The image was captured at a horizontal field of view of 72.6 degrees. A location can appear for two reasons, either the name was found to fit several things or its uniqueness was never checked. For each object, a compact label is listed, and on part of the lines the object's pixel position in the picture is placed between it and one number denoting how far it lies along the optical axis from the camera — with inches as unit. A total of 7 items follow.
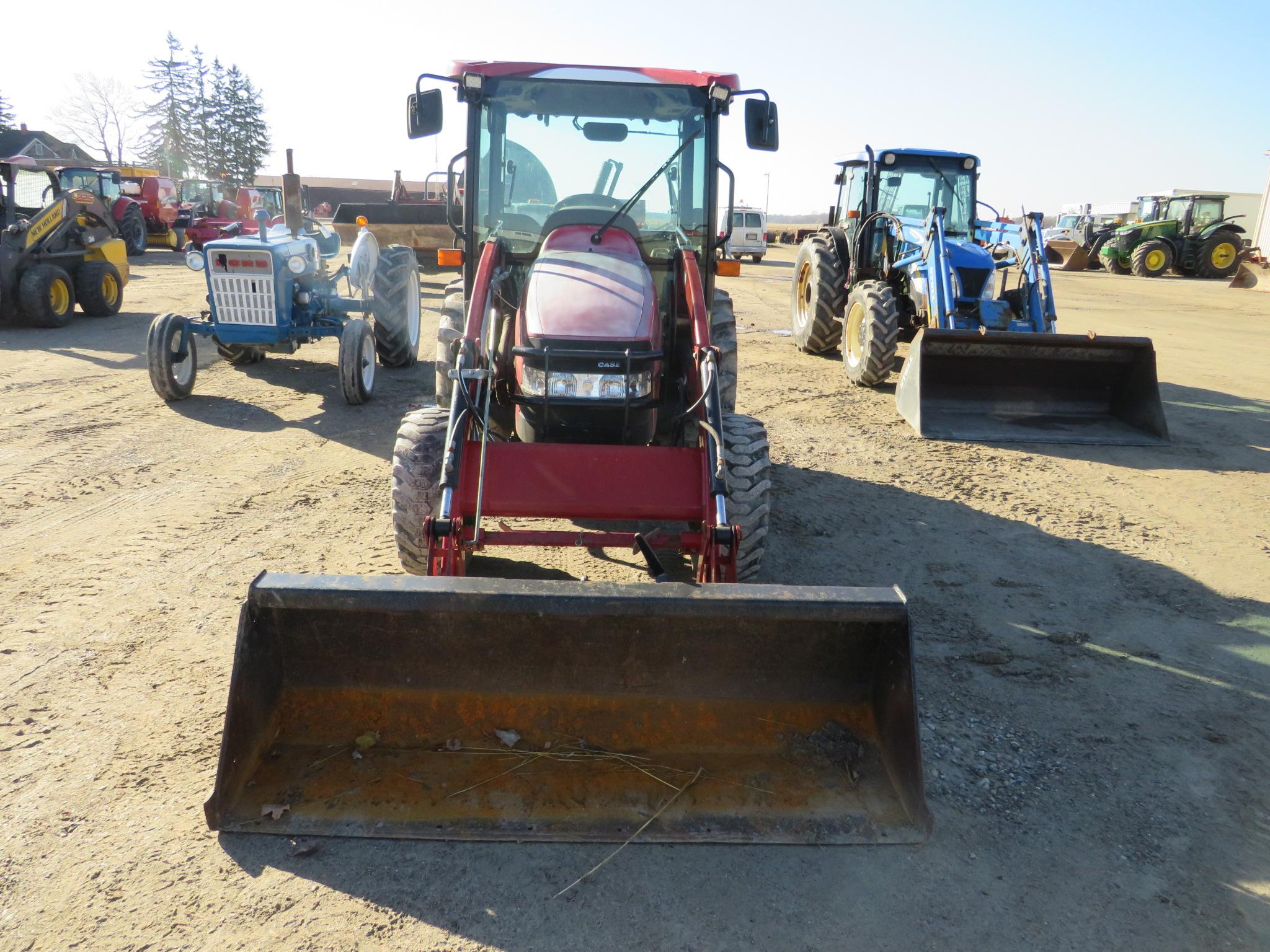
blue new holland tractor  304.2
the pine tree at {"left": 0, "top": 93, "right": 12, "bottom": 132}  2025.1
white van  1142.3
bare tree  2433.6
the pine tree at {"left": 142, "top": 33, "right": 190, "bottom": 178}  2385.6
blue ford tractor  308.7
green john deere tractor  1074.7
